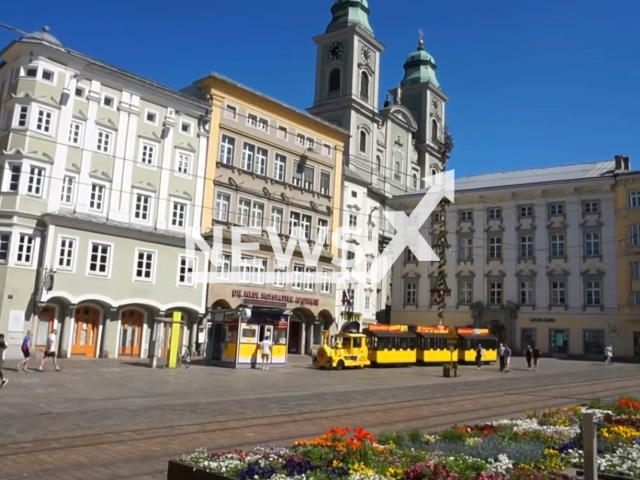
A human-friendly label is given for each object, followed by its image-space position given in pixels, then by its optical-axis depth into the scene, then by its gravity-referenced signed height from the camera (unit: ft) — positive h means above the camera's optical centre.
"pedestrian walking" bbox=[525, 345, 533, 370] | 116.26 -2.71
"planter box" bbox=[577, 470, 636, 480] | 22.47 -4.89
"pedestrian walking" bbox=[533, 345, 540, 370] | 117.23 -3.25
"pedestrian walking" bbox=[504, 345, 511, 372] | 112.20 -3.19
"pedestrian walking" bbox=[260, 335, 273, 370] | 95.24 -3.65
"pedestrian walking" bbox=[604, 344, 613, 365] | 135.38 -2.27
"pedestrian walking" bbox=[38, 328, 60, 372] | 74.95 -4.20
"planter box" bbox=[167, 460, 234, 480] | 18.23 -4.62
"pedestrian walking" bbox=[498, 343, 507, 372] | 111.96 -3.76
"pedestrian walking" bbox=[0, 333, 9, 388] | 57.88 -4.26
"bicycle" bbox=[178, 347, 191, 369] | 93.39 -5.61
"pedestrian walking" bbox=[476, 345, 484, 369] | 124.69 -3.44
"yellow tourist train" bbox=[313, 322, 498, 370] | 106.52 -2.32
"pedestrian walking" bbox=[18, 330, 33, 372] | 75.66 -4.41
